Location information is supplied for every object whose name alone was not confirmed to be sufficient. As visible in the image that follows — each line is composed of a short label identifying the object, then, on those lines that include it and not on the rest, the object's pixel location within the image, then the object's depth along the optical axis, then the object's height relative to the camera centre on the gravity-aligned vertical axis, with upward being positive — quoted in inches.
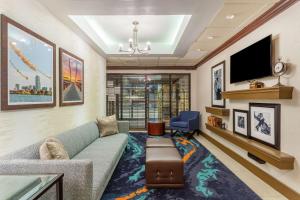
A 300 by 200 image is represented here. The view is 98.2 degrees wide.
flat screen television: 74.4 +24.9
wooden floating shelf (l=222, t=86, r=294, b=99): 62.8 +3.6
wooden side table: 176.0 -39.6
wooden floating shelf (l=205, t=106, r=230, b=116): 113.8 -11.2
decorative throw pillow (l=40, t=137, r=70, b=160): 51.7 -21.7
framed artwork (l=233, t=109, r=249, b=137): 92.3 -17.3
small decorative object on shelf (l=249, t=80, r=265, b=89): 79.8 +9.3
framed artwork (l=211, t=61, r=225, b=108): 123.4 +15.4
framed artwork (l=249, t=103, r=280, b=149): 70.4 -14.2
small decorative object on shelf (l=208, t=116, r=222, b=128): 125.0 -22.2
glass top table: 33.4 -24.7
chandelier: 104.8 +58.2
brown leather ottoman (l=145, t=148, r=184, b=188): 72.7 -41.4
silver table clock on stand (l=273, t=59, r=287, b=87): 64.4 +15.2
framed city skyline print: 50.5 +13.8
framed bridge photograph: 81.6 +13.9
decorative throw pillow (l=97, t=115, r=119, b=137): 113.9 -24.6
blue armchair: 160.8 -30.0
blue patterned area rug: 67.3 -49.8
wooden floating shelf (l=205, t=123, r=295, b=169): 62.5 -29.2
